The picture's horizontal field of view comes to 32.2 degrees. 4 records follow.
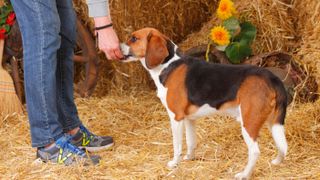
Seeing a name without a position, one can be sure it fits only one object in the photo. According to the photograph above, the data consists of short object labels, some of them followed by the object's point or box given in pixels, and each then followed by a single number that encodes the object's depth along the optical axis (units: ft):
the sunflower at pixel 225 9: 12.89
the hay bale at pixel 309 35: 12.48
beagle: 8.68
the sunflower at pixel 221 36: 12.67
